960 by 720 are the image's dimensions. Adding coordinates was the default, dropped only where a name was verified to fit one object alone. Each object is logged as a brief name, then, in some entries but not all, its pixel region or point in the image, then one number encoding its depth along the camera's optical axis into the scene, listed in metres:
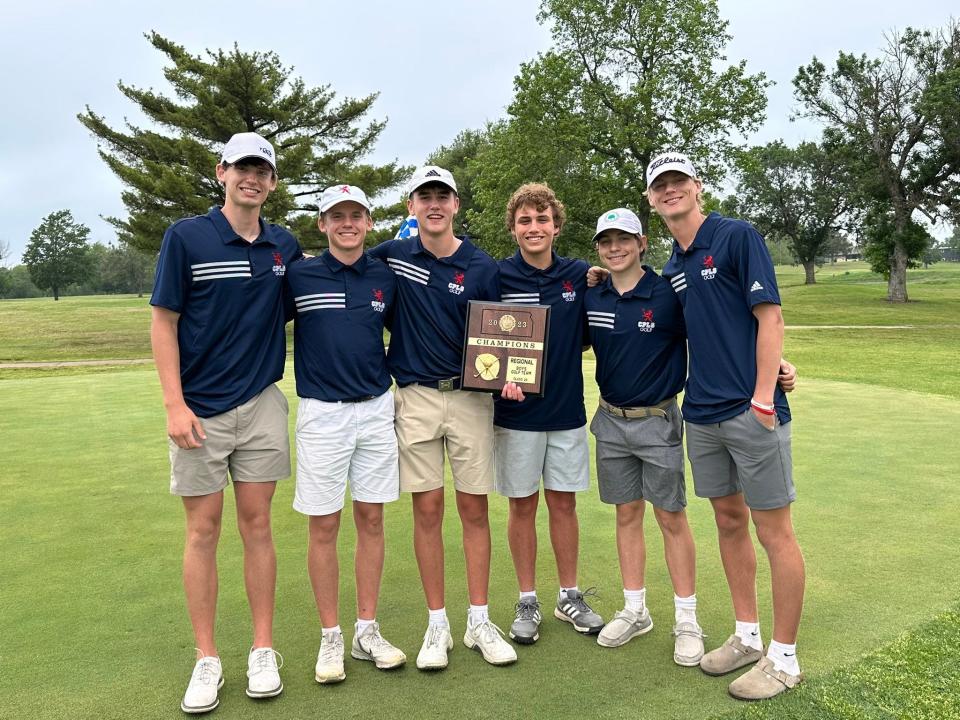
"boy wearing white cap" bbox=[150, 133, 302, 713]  3.18
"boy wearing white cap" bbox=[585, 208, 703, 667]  3.62
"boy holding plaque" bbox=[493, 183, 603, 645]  3.85
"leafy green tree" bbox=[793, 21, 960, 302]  35.69
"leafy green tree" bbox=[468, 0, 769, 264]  32.31
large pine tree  27.22
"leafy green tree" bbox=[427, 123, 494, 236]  49.62
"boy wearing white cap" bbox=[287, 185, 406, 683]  3.45
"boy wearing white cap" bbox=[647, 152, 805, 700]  3.14
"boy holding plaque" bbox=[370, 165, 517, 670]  3.62
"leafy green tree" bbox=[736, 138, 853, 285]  54.97
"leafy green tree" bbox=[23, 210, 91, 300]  77.56
